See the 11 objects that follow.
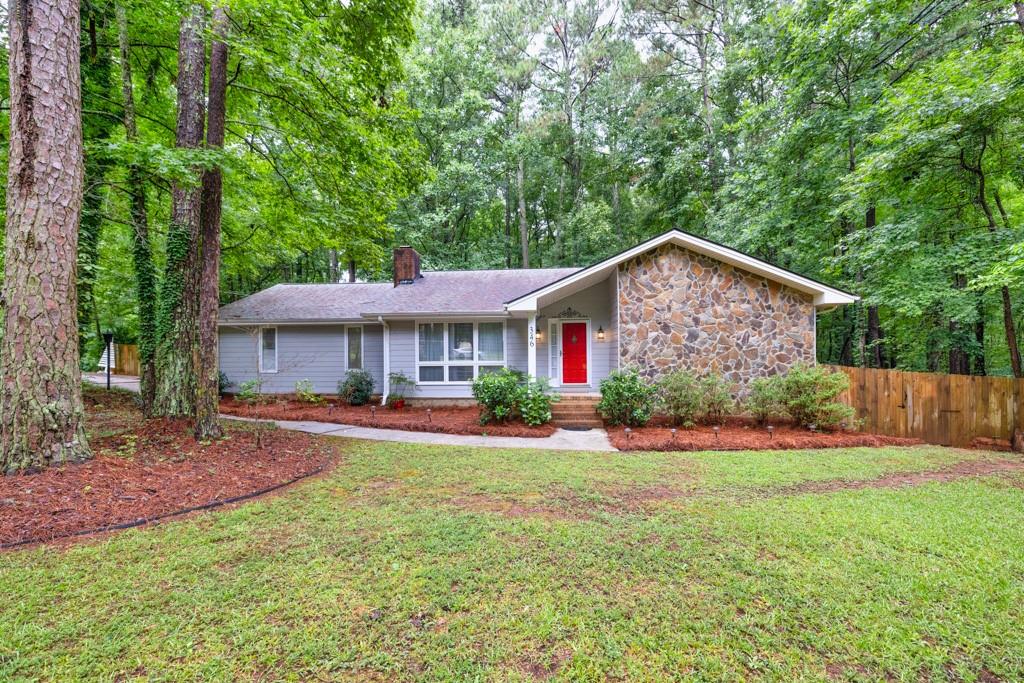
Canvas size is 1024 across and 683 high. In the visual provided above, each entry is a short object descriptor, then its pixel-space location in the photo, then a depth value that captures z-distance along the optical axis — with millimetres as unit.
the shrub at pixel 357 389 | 11891
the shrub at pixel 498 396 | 8891
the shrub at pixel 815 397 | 8227
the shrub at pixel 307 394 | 11875
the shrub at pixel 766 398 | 8578
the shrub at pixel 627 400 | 8727
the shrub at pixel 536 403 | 8773
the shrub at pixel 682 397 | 8656
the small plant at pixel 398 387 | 11547
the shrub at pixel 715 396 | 8758
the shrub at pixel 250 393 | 7863
